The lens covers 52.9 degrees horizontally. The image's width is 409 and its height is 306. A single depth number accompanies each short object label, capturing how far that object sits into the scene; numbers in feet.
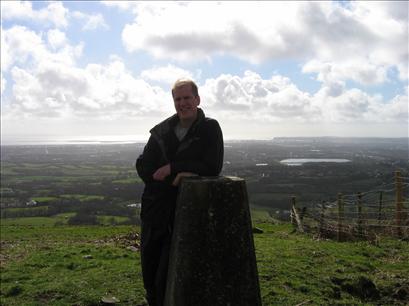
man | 12.09
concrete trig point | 11.28
